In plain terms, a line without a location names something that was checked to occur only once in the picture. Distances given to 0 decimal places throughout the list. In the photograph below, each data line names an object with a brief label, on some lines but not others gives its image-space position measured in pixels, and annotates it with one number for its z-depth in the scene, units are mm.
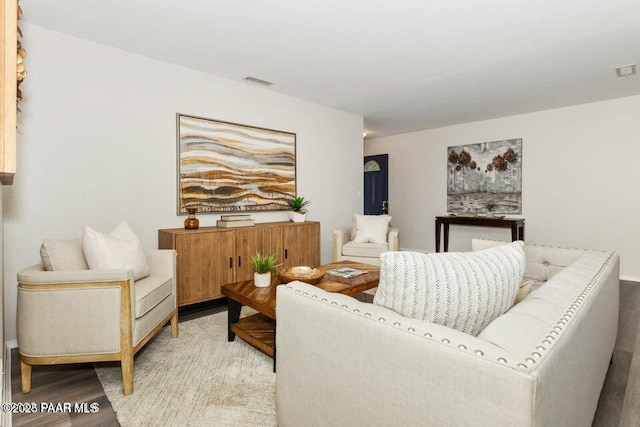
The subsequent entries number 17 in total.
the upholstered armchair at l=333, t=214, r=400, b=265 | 4100
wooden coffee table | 2150
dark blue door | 6984
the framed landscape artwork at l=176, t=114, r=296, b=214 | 3449
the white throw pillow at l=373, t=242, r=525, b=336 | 1039
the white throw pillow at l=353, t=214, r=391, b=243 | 4316
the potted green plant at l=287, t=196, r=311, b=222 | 4191
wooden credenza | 3045
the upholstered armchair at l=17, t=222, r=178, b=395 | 1793
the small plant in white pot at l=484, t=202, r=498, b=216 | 5449
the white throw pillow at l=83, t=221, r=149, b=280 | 2086
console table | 4969
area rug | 1652
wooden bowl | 2391
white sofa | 735
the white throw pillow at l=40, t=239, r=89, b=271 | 1960
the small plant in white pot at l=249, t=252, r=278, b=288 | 2488
